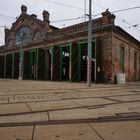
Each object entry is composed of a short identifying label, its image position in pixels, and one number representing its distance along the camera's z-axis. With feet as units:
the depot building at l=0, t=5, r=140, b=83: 54.62
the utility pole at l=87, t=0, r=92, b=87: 41.49
